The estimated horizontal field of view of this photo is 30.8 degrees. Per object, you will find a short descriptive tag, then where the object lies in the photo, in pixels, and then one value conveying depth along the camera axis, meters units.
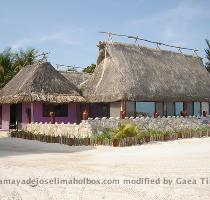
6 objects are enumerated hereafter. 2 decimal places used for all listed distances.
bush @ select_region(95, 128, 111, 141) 17.83
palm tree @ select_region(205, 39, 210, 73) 46.12
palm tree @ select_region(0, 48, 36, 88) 36.00
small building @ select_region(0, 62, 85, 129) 25.54
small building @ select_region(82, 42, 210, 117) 25.97
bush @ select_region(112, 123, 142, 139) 17.97
